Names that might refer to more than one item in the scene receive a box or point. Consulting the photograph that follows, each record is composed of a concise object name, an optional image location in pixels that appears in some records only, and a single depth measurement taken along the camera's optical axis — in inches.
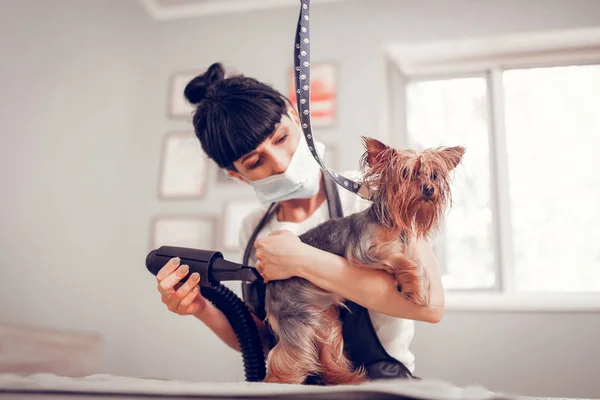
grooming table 25.7
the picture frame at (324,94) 110.1
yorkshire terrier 41.1
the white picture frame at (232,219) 110.2
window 100.2
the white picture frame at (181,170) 116.8
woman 44.1
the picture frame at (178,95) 121.6
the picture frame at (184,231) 113.0
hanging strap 43.0
